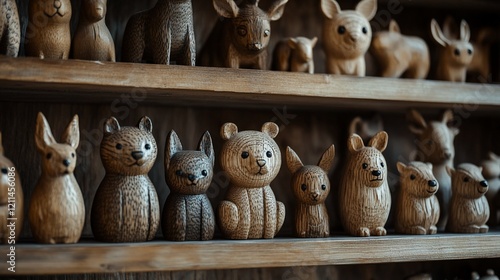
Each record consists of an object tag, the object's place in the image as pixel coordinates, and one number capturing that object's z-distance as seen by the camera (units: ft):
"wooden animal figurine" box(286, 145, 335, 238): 3.92
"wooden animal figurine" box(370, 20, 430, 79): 4.55
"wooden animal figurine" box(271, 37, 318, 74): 4.16
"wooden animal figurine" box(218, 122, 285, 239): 3.73
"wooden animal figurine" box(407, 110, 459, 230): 4.48
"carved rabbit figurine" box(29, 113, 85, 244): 3.31
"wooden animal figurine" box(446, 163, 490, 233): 4.24
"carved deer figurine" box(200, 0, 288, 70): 3.95
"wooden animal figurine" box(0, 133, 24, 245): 3.30
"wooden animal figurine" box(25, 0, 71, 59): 3.58
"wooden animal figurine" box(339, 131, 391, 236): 3.99
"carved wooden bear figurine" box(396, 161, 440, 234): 4.13
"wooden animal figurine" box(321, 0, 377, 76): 4.25
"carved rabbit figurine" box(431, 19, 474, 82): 4.61
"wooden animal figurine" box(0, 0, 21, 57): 3.45
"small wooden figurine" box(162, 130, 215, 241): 3.63
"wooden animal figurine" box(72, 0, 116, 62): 3.68
